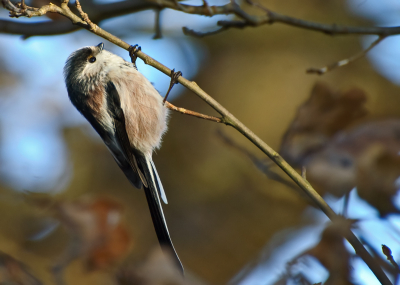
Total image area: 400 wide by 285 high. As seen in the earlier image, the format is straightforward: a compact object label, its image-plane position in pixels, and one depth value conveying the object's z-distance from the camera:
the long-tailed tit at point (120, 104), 3.87
